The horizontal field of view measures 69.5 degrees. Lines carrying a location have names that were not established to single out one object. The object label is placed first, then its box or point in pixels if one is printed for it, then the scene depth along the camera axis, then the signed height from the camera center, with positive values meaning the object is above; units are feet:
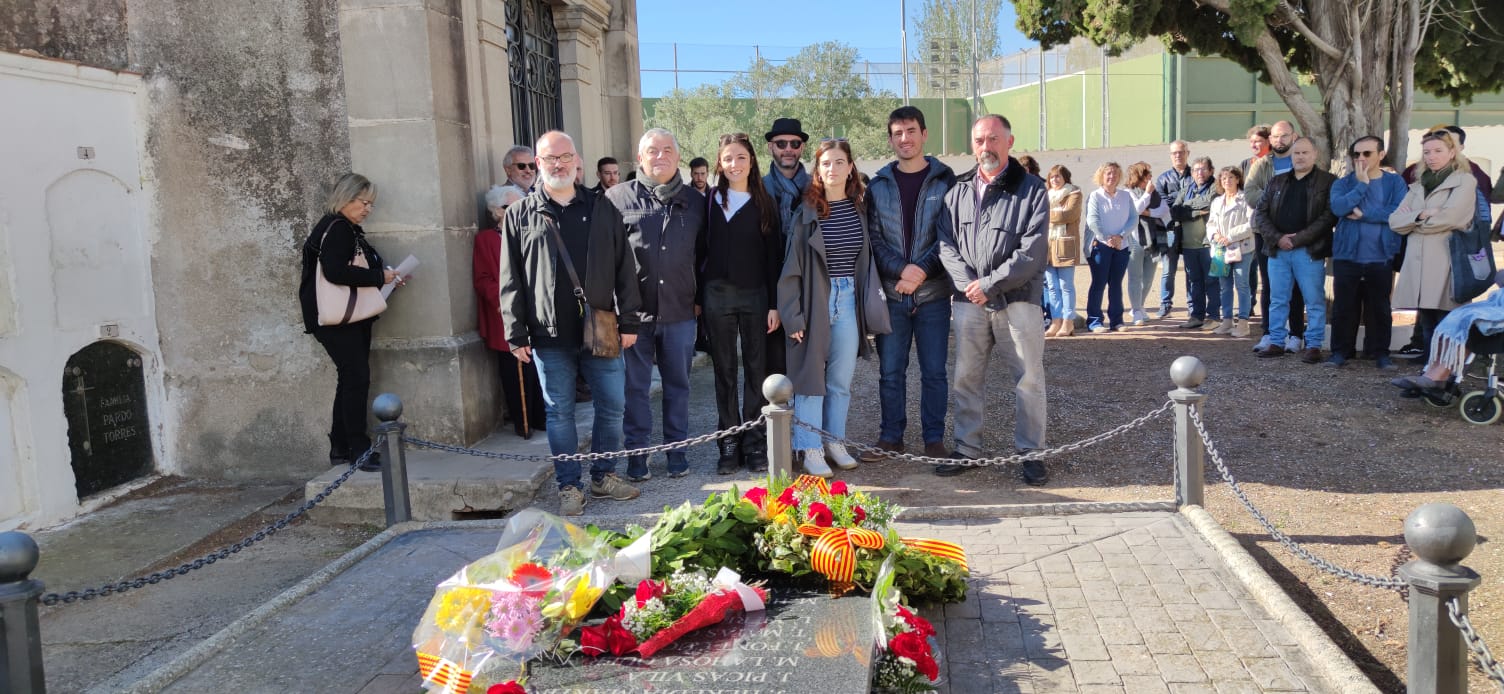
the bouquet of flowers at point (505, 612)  11.17 -3.83
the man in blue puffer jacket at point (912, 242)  20.30 -0.24
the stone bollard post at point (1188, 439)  16.52 -3.44
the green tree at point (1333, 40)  38.99 +6.65
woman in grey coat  19.65 -1.06
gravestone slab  10.46 -4.27
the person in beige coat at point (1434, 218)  26.43 -0.33
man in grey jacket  19.16 -0.70
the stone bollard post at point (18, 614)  10.50 -3.34
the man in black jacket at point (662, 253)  19.39 -0.22
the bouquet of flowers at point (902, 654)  11.16 -4.39
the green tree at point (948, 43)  118.11 +20.13
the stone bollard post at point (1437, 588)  9.66 -3.44
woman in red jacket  22.17 -1.74
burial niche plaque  21.01 -2.99
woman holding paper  20.35 -0.51
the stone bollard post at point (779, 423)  16.39 -2.85
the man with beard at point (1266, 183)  32.01 +0.85
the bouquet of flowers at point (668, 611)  11.41 -4.05
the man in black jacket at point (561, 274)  18.30 -0.49
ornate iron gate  27.48 +4.74
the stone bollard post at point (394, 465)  17.38 -3.46
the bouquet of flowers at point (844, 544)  13.01 -3.83
